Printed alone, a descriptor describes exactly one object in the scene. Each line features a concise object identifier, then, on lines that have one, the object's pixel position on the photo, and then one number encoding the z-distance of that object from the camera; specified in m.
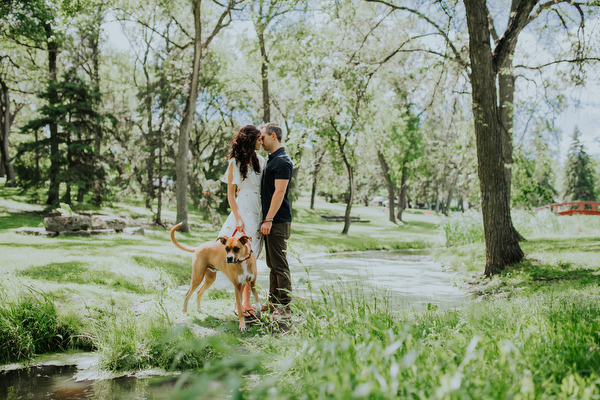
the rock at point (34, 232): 13.12
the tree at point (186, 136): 16.77
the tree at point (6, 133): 26.00
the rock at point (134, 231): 15.20
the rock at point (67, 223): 13.80
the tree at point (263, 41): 17.03
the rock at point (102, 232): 14.30
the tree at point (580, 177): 59.19
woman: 5.54
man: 5.38
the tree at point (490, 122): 8.02
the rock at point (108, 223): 14.96
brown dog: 4.96
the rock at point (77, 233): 13.70
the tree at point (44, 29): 17.34
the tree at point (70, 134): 18.17
